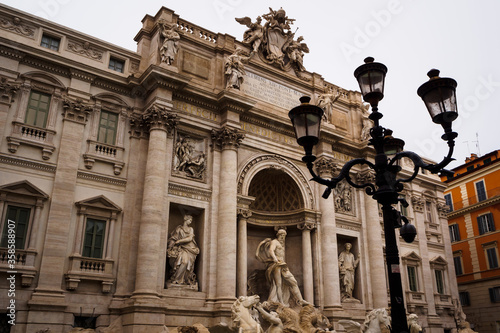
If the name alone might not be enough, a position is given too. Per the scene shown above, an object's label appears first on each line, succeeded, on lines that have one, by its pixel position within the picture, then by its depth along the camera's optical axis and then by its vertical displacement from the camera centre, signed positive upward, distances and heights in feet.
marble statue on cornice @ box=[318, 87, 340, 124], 79.05 +35.99
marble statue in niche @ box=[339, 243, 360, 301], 74.08 +8.46
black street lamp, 25.54 +10.83
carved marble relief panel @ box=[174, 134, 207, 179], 62.03 +21.70
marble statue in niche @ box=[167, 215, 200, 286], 57.36 +8.62
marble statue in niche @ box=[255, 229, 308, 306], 64.49 +6.47
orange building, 105.81 +20.42
